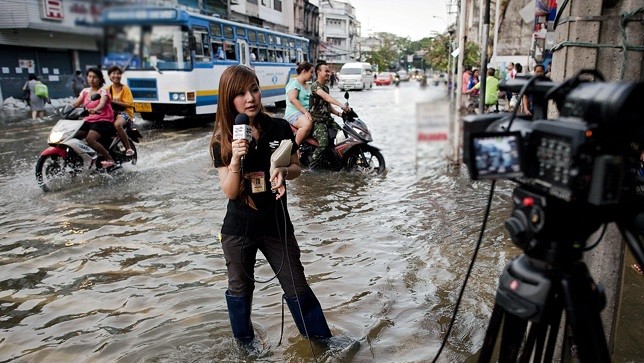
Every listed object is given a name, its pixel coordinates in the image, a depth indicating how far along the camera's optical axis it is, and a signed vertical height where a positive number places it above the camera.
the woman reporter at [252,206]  2.49 -0.64
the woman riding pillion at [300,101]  7.04 -0.28
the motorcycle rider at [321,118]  7.00 -0.54
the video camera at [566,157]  1.19 -0.20
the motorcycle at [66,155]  6.63 -0.97
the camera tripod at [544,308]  1.37 -0.64
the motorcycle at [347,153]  7.02 -1.06
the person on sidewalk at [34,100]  14.14 -0.46
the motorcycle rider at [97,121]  6.59 -0.53
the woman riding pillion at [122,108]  7.02 -0.37
